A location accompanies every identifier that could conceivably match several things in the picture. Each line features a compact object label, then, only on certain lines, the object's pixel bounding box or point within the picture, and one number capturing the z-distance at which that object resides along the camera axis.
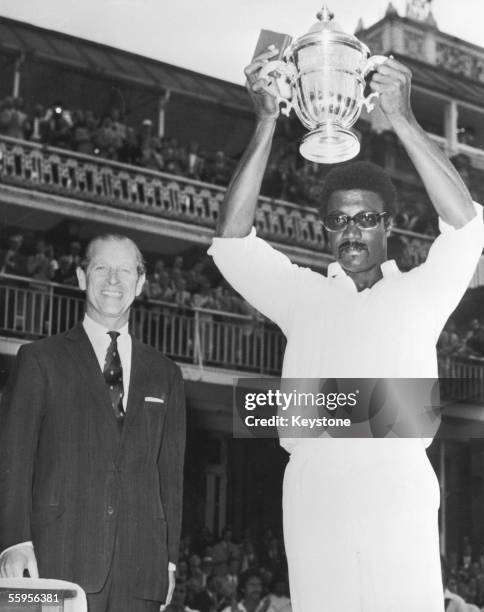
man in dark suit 2.71
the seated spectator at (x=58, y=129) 10.72
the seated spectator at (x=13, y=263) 9.34
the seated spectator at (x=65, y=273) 9.46
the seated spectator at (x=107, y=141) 10.89
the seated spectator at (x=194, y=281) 10.44
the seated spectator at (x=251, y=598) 6.86
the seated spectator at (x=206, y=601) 7.15
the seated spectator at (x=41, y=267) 9.29
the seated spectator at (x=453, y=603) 6.08
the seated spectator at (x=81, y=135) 10.73
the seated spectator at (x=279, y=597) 6.86
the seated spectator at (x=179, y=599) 6.83
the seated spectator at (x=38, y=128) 10.66
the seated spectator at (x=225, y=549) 8.45
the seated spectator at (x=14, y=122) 10.37
